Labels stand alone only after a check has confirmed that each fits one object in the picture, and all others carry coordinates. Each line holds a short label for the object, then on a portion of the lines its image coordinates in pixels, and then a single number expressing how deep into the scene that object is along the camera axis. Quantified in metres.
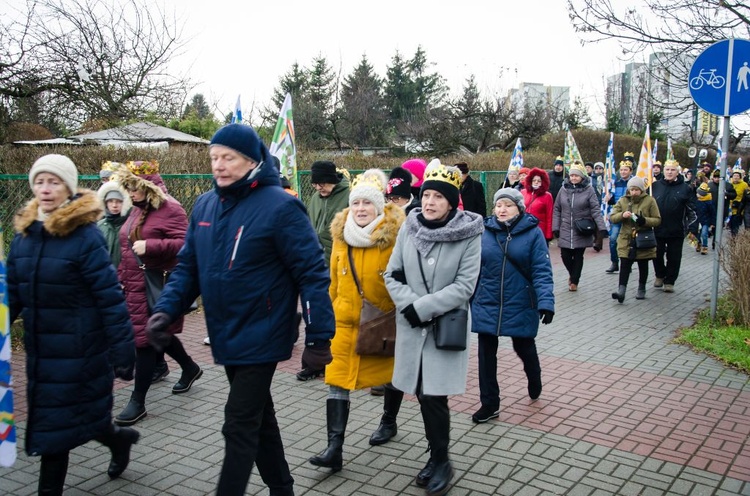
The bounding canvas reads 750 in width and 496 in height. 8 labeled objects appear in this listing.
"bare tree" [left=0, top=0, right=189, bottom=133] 12.08
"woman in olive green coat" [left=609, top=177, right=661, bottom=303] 9.87
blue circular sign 7.42
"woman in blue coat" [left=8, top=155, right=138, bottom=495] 3.54
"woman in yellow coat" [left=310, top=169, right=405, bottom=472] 4.38
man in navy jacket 3.30
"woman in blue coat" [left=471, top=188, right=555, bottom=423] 5.22
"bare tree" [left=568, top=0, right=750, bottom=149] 8.33
